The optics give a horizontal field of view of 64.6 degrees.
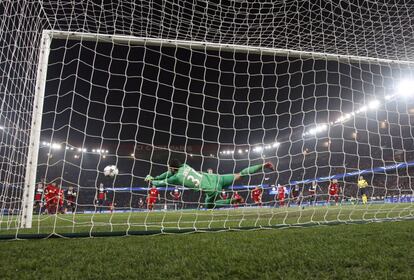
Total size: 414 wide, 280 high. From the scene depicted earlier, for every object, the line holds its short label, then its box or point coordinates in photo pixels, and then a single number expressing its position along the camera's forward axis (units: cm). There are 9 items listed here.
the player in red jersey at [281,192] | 1655
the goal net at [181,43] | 468
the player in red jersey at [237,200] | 853
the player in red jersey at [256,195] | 1588
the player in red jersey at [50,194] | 1198
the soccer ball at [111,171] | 657
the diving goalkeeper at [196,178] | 696
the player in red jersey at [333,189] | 1568
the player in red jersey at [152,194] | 1291
